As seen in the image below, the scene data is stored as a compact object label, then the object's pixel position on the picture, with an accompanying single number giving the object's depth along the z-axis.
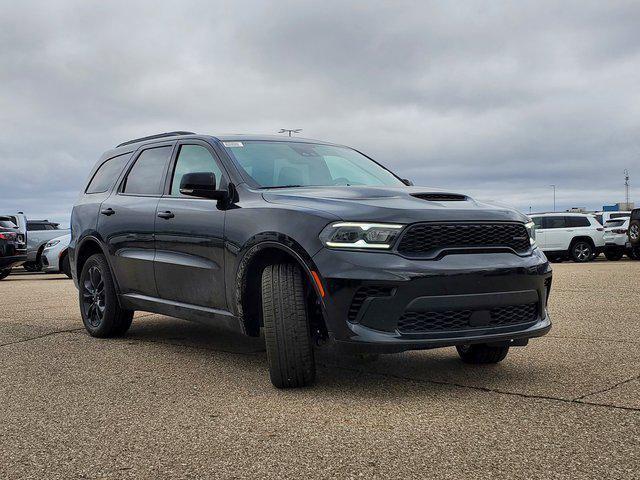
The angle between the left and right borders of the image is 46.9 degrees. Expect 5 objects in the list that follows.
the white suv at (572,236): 23.61
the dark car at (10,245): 16.20
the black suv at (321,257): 4.18
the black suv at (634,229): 19.64
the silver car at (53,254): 17.67
